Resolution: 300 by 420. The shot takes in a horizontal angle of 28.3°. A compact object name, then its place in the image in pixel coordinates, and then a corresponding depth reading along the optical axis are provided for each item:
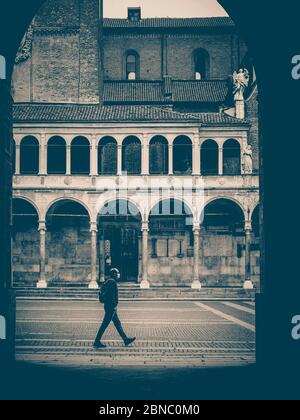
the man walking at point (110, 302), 12.62
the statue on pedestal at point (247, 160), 33.53
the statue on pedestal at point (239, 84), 36.94
